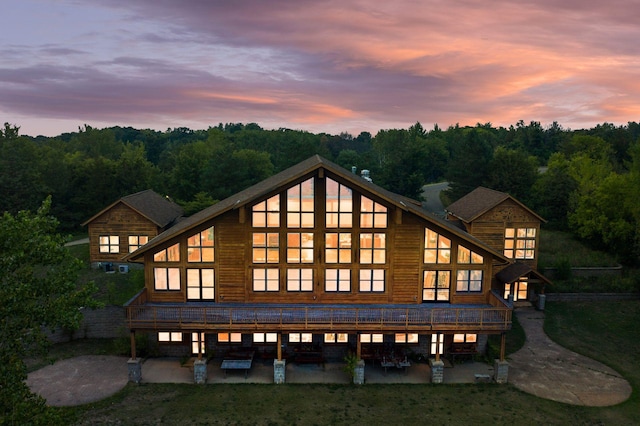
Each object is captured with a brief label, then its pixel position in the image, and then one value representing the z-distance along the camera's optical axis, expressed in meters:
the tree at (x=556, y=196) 54.84
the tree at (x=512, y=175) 61.56
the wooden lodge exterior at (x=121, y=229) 36.97
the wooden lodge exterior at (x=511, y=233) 33.19
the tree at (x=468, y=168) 64.44
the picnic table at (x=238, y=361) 22.39
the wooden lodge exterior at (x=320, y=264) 23.61
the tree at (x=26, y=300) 11.89
